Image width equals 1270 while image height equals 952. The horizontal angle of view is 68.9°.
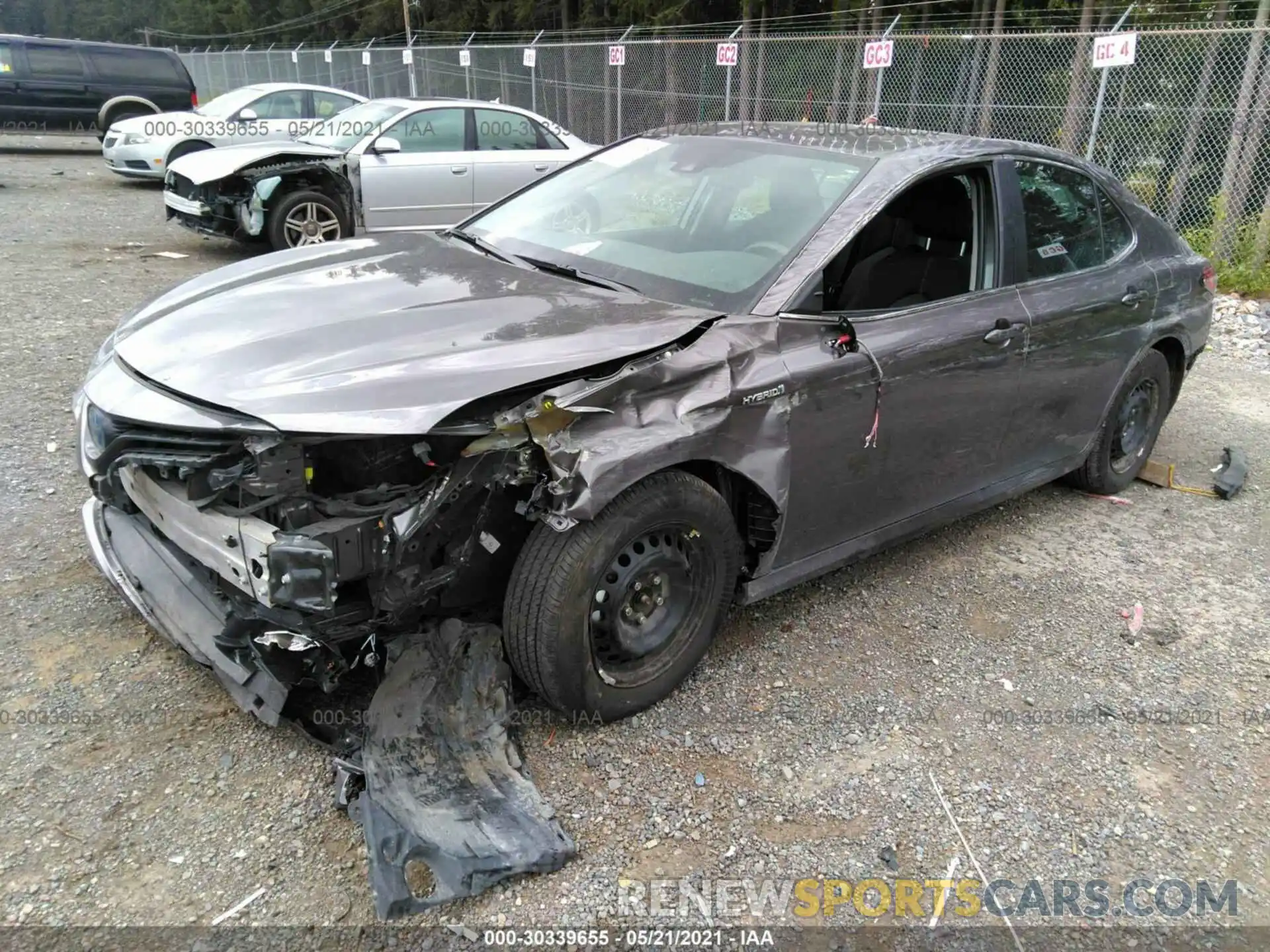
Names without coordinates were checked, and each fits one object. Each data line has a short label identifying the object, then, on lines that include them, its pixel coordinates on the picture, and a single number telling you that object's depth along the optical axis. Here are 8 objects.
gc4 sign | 8.61
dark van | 15.97
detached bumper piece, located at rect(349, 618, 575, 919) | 2.26
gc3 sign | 10.29
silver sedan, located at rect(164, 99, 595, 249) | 8.64
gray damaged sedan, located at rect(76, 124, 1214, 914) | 2.42
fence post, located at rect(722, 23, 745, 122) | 12.89
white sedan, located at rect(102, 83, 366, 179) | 11.82
